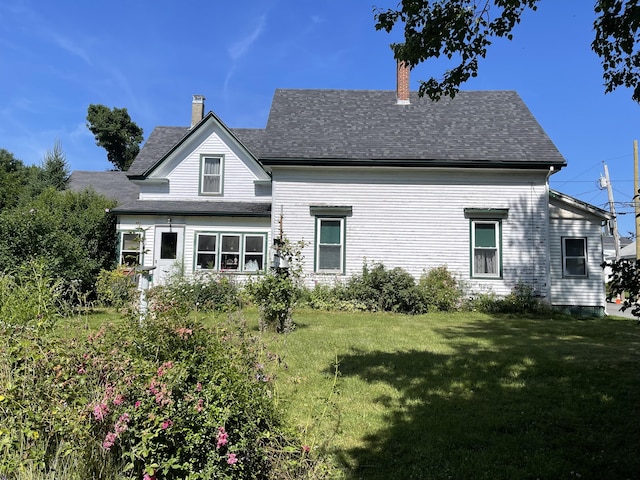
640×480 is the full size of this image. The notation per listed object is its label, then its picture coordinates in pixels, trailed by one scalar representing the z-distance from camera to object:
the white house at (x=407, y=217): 14.05
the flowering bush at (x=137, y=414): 2.38
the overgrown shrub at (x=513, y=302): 13.33
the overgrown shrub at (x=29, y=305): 3.53
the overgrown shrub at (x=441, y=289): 13.22
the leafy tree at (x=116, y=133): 41.41
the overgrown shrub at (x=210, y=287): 12.04
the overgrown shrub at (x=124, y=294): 3.92
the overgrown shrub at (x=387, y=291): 12.78
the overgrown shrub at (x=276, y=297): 8.27
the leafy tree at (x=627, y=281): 3.19
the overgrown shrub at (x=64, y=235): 11.00
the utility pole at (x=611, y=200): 24.73
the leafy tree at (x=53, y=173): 21.03
